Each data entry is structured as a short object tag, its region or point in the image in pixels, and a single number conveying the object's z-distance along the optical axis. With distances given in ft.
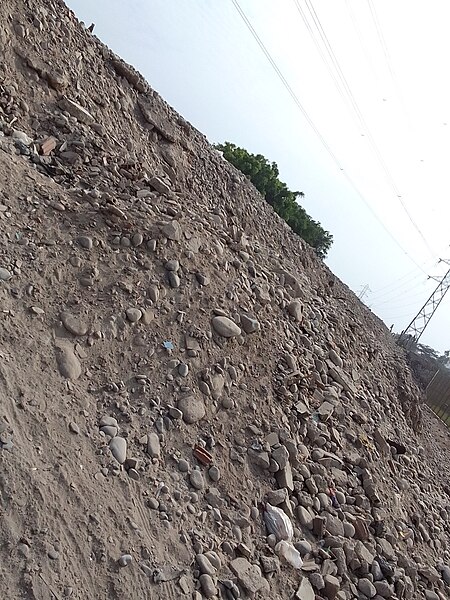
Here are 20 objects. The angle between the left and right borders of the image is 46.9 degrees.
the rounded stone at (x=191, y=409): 12.94
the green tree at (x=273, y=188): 81.10
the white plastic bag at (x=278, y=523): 12.30
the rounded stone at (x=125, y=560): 9.37
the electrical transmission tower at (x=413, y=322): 74.74
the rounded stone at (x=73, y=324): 12.26
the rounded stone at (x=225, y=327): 15.15
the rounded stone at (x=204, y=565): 10.34
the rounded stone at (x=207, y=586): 10.05
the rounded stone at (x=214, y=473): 12.35
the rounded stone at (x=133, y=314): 13.42
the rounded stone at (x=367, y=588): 12.89
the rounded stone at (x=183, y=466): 11.95
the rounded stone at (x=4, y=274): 12.00
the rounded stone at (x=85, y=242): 13.98
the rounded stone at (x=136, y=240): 15.01
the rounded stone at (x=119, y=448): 10.96
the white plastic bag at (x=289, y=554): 11.94
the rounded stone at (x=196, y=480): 11.85
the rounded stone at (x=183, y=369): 13.53
